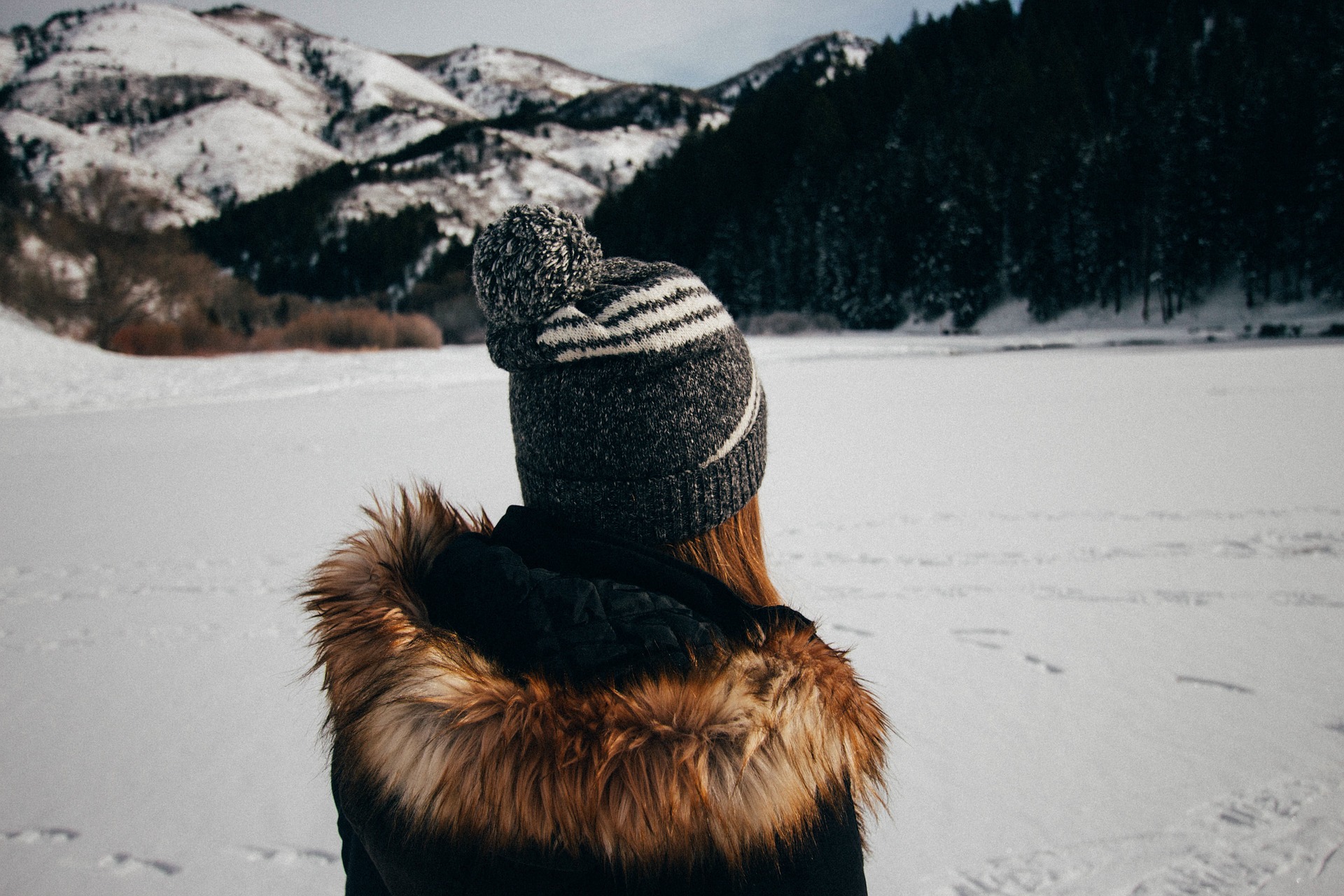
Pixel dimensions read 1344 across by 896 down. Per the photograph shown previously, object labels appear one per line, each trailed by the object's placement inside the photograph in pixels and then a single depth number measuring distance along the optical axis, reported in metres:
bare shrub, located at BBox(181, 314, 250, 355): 22.34
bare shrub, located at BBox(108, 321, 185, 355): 21.88
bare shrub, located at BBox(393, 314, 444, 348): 25.42
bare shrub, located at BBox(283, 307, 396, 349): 24.16
